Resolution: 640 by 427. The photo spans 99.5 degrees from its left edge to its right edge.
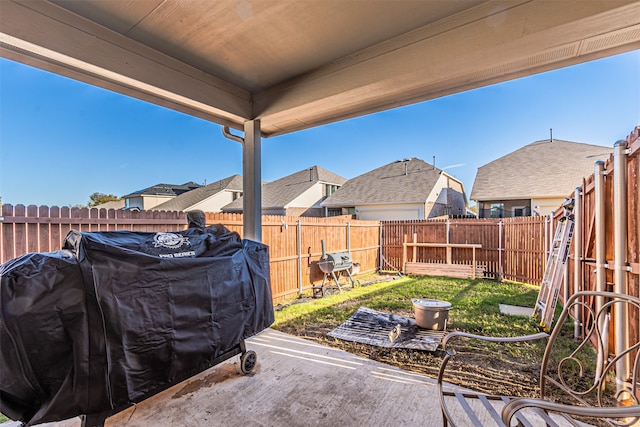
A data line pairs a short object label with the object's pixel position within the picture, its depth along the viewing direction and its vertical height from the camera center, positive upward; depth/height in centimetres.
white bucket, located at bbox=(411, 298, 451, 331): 382 -144
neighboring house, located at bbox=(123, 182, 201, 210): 2094 +156
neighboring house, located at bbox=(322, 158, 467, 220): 1466 +114
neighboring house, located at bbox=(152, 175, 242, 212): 1847 +134
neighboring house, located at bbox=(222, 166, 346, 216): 1723 +146
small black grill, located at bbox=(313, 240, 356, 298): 634 -129
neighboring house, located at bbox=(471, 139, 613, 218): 1160 +164
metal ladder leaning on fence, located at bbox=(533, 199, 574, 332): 397 -85
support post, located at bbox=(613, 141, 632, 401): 208 -35
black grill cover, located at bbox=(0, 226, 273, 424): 136 -63
